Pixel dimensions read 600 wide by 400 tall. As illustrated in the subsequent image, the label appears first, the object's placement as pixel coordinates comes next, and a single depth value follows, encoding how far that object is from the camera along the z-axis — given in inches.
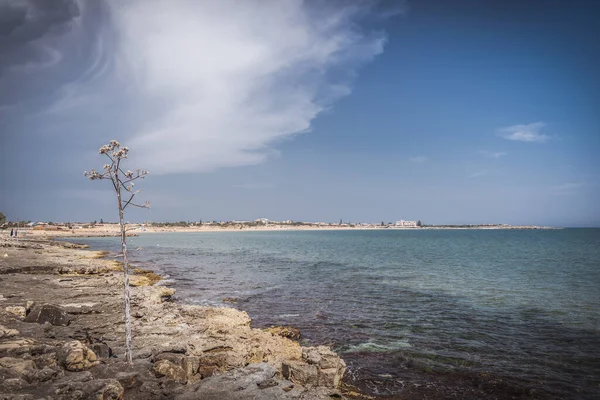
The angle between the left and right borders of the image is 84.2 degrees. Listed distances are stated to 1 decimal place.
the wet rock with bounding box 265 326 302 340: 714.2
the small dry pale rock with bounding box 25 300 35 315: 668.7
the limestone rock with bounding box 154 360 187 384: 434.5
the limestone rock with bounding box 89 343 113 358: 482.0
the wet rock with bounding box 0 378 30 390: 361.4
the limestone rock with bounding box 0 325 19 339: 518.3
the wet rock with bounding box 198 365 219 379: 458.9
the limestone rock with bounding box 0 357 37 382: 380.8
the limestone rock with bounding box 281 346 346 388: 454.3
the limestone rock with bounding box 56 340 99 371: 428.5
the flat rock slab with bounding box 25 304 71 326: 633.0
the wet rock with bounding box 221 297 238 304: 1075.9
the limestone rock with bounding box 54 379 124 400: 355.9
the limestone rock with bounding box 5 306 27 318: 659.9
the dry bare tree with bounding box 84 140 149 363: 442.4
